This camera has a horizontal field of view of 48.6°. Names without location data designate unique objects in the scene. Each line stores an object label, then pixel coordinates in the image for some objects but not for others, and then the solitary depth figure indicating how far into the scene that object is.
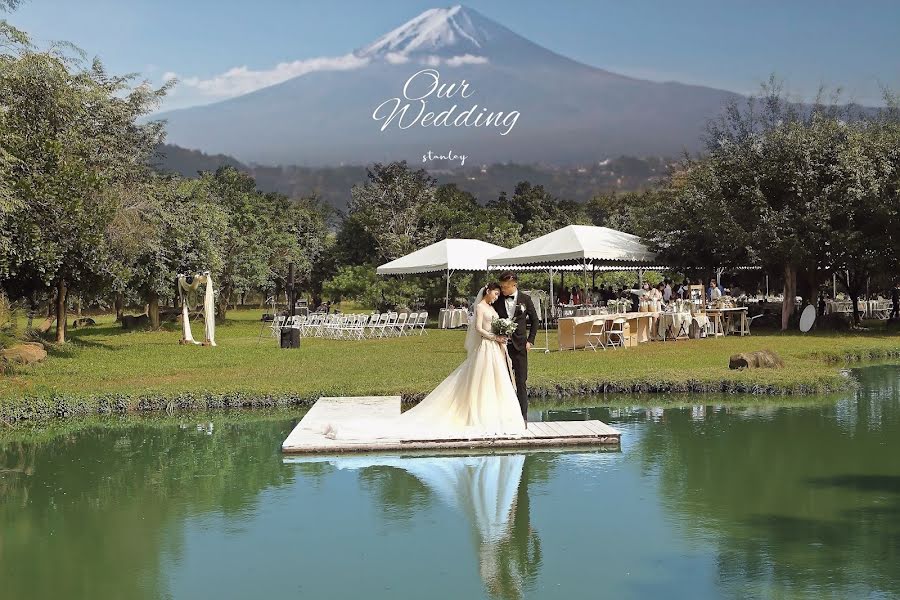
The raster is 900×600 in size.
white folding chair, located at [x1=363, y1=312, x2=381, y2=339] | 26.53
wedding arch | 23.98
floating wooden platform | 10.05
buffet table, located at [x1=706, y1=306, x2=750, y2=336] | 24.38
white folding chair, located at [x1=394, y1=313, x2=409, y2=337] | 26.89
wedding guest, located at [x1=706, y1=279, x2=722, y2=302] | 26.35
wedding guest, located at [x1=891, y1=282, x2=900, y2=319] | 29.15
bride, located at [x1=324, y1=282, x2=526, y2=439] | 10.48
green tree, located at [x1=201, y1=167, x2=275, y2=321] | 37.12
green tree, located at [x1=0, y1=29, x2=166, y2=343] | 16.95
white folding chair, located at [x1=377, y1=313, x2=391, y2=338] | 26.56
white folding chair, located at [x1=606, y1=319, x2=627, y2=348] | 21.02
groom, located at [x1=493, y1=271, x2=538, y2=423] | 10.42
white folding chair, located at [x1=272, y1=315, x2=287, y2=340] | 26.45
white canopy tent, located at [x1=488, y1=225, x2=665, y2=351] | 22.98
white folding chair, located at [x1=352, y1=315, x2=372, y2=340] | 26.30
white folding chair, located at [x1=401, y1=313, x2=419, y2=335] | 27.36
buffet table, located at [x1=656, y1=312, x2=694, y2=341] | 22.98
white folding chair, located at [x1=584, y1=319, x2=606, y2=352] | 20.77
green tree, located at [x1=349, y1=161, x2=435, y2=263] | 46.16
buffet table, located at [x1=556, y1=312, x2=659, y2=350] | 20.55
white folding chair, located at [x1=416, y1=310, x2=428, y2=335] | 27.63
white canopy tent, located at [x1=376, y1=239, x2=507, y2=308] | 28.92
